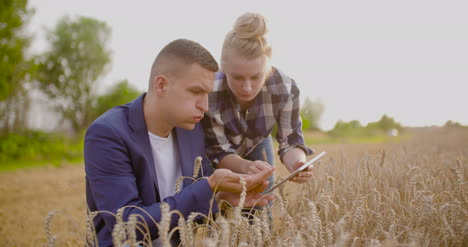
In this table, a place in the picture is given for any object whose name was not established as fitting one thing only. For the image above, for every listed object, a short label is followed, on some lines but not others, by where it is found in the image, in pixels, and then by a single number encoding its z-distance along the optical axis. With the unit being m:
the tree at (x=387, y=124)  29.55
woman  2.52
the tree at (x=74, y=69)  23.73
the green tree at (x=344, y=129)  27.30
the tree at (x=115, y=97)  25.61
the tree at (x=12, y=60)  12.02
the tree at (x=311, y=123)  20.56
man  1.93
